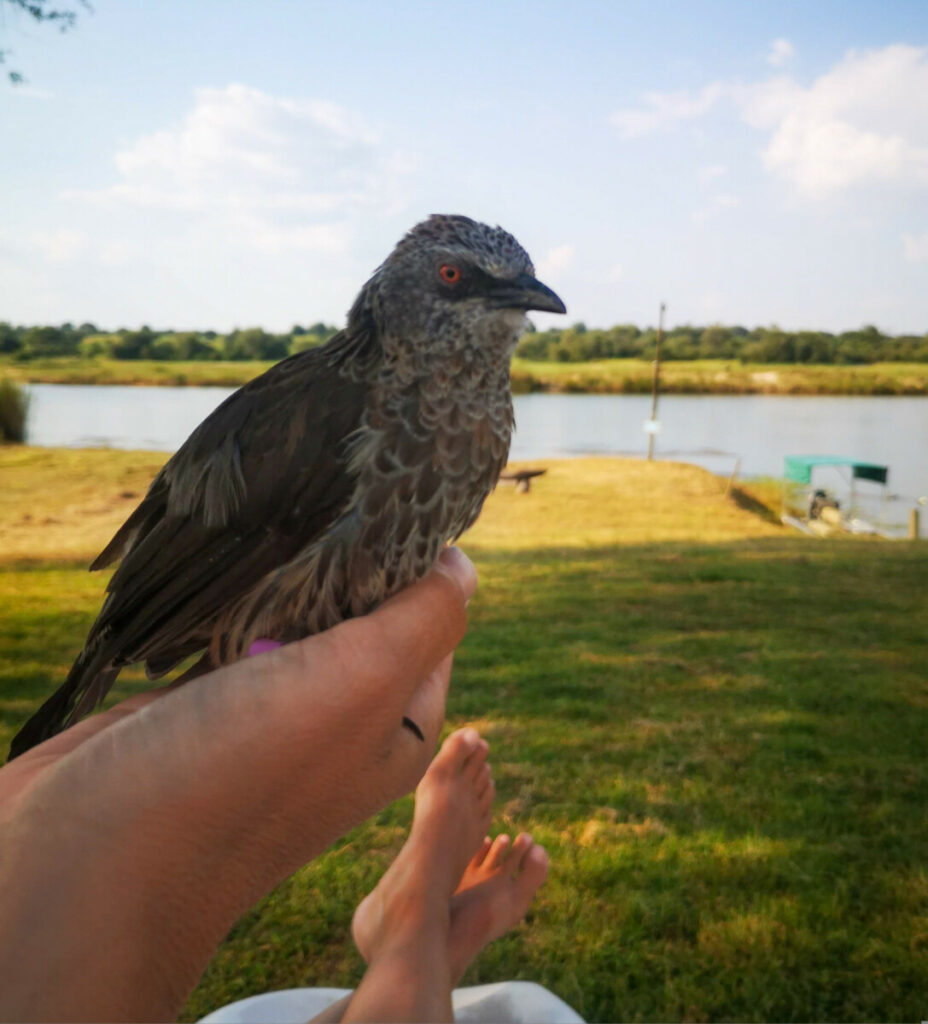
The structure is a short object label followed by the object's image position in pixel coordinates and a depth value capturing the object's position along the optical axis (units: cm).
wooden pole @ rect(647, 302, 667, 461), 800
